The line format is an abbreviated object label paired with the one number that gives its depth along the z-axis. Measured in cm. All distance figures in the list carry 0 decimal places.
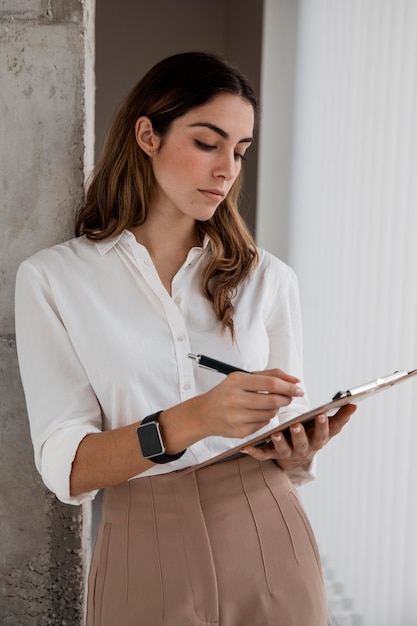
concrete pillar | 171
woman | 140
